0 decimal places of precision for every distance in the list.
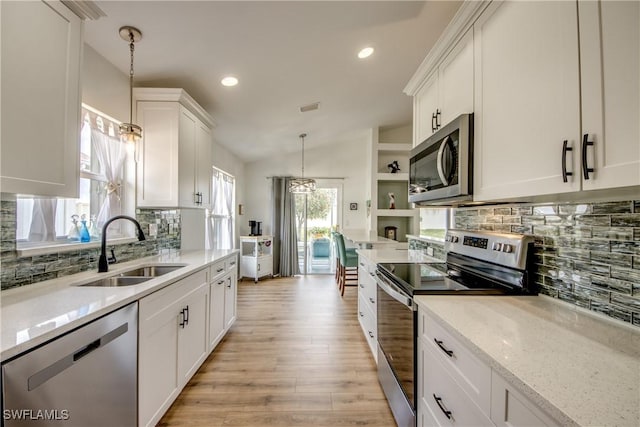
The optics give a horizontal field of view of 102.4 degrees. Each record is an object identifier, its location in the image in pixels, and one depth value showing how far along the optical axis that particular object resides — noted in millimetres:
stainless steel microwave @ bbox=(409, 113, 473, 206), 1287
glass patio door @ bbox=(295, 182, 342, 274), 5461
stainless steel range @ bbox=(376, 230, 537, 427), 1261
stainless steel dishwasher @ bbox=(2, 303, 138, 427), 794
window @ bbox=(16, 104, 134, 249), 1501
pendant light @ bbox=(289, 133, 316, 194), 4454
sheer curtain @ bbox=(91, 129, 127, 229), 1962
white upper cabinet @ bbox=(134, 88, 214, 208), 2230
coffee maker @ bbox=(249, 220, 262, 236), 5050
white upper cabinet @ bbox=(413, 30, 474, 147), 1354
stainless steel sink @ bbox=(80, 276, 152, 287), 1621
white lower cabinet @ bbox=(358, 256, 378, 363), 2141
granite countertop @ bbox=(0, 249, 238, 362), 829
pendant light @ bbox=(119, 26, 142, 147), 1643
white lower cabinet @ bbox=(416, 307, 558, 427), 676
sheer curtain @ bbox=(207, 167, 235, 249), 3980
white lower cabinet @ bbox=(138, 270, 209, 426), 1353
